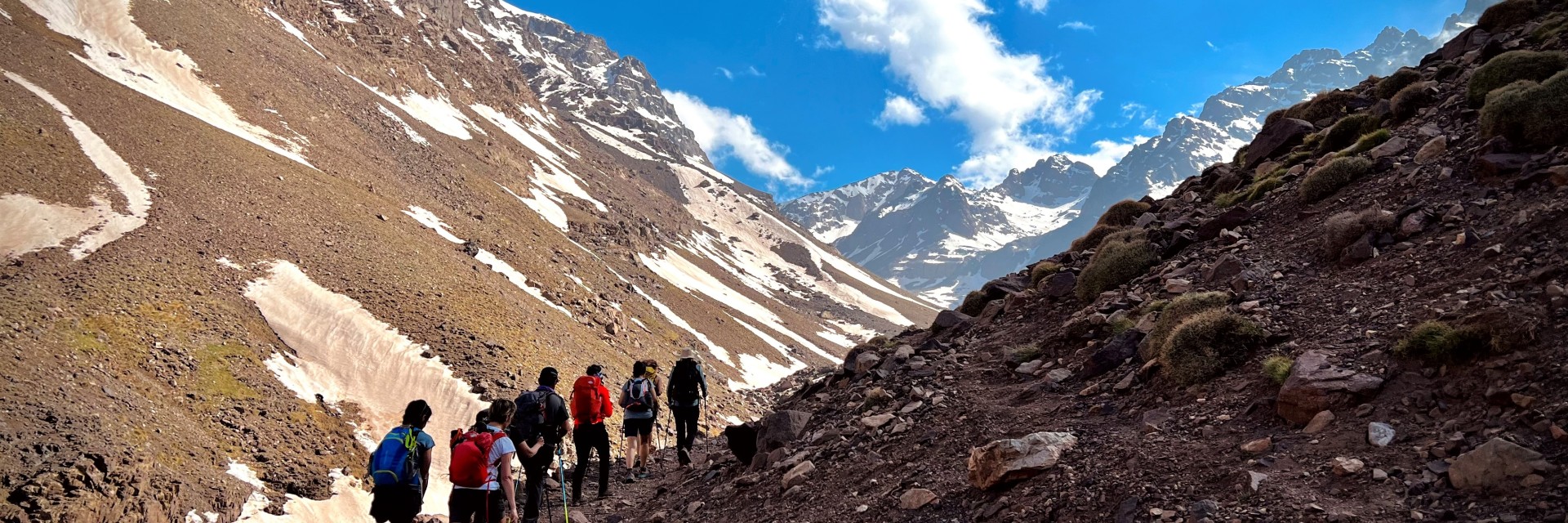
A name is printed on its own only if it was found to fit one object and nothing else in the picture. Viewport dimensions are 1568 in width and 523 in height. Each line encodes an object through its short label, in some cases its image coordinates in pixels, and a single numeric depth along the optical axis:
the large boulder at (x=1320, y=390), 6.58
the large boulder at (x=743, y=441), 13.11
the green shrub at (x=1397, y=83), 16.47
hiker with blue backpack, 8.27
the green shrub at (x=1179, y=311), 9.48
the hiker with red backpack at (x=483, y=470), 8.70
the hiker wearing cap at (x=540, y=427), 10.55
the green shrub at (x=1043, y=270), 15.70
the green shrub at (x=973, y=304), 16.64
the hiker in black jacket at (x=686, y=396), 14.45
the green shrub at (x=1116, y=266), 13.04
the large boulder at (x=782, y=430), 12.30
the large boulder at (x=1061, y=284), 13.95
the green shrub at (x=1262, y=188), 14.02
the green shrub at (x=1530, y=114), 9.28
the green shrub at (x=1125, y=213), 18.12
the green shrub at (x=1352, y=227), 9.66
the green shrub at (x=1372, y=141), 13.05
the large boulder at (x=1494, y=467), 4.93
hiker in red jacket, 12.78
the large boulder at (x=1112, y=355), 9.82
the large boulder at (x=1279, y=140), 16.94
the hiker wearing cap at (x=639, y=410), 13.59
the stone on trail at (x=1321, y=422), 6.44
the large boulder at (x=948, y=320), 15.11
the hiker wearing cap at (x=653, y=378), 14.31
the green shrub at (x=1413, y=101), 14.07
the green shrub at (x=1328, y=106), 17.84
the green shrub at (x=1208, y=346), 8.31
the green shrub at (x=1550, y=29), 13.78
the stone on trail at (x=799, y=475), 10.34
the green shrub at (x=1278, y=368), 7.34
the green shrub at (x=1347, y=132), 14.70
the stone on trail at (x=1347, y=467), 5.67
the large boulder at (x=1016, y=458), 7.44
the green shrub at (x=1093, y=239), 16.95
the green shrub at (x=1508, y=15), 16.41
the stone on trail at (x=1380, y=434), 5.90
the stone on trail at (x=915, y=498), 8.00
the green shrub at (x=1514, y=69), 11.72
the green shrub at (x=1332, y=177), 12.01
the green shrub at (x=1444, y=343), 6.29
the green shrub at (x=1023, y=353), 11.48
